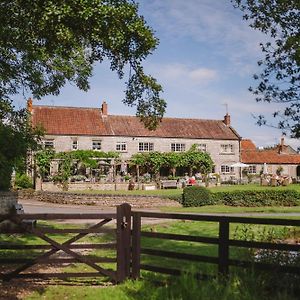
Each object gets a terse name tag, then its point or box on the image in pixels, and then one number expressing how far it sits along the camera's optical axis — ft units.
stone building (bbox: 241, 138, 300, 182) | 216.13
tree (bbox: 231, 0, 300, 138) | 26.76
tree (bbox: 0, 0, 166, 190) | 21.31
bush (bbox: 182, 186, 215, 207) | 97.96
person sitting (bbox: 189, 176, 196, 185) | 140.46
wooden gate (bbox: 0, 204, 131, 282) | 26.27
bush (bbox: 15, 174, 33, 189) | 143.33
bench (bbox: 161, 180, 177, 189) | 144.46
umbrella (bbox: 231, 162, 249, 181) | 175.90
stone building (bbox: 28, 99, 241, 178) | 169.17
